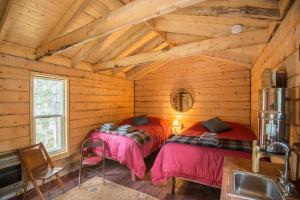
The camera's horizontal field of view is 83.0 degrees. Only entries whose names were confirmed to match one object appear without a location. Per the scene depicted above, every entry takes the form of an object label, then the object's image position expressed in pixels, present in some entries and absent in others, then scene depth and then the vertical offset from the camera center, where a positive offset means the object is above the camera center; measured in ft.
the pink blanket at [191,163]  7.18 -2.89
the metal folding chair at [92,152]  9.27 -3.34
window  9.42 -0.77
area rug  8.01 -4.62
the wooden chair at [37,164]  7.72 -3.22
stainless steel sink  3.91 -2.10
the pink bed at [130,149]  9.67 -3.07
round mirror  14.84 -0.03
